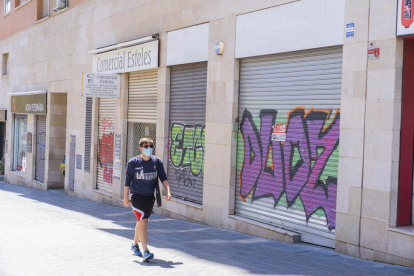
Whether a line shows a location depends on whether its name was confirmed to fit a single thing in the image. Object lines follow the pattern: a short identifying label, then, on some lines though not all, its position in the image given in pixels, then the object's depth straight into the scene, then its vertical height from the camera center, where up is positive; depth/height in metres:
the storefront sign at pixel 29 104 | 19.80 +0.63
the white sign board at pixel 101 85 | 13.44 +0.96
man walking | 7.13 -0.83
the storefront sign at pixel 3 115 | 24.46 +0.16
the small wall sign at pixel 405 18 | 6.48 +1.43
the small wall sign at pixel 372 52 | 6.95 +1.06
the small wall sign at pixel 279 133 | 8.78 -0.09
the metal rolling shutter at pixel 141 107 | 12.98 +0.41
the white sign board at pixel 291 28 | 7.70 +1.63
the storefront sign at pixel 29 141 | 21.42 -0.91
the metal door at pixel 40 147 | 20.51 -1.06
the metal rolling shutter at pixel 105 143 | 15.12 -0.62
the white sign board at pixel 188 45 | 10.82 +1.73
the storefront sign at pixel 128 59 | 12.66 +1.68
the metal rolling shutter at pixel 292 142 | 7.88 -0.23
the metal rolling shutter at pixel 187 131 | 11.05 -0.13
